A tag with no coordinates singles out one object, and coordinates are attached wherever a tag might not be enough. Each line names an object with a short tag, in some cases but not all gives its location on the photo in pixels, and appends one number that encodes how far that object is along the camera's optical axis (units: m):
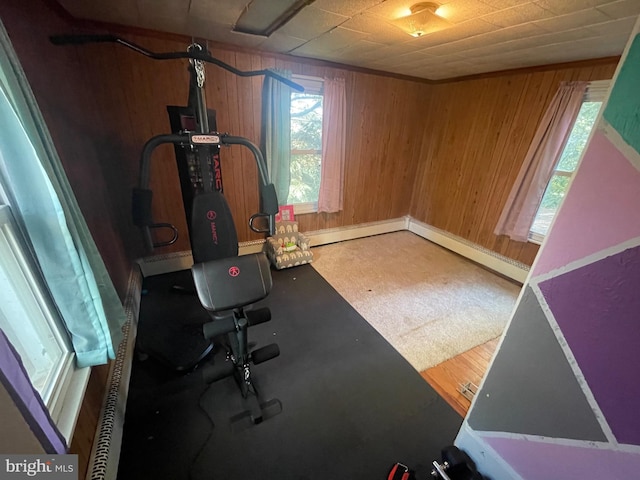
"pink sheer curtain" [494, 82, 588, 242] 2.22
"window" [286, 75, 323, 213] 2.71
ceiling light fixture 1.42
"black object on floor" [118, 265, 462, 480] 1.18
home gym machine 1.27
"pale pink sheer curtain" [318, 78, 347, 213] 2.75
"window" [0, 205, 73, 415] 0.88
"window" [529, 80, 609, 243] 2.13
